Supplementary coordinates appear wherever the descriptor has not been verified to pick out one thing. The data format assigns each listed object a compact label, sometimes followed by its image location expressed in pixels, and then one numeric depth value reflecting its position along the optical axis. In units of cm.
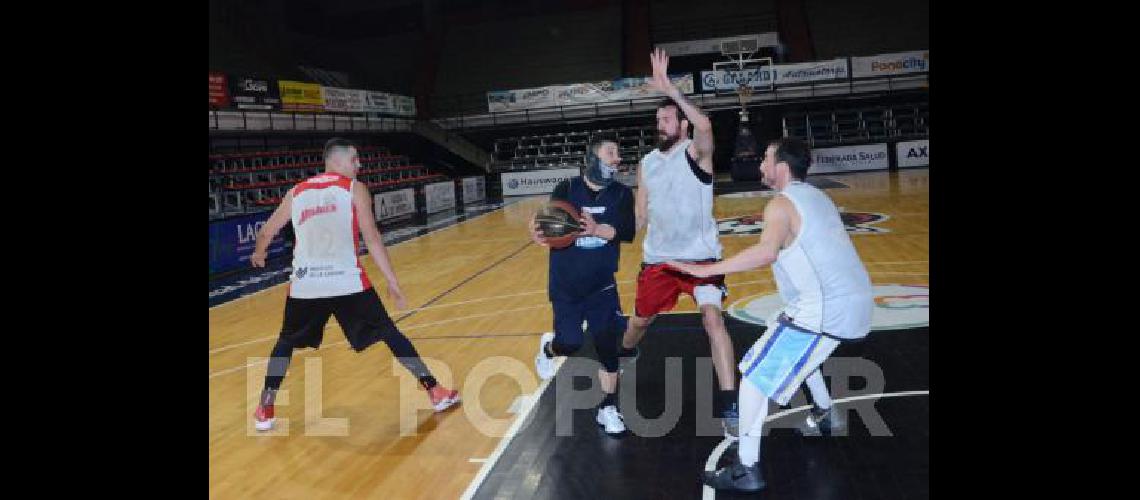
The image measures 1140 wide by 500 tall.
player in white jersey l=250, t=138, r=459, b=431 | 547
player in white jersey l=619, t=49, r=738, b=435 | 500
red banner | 2014
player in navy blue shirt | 505
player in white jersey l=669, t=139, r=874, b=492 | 392
